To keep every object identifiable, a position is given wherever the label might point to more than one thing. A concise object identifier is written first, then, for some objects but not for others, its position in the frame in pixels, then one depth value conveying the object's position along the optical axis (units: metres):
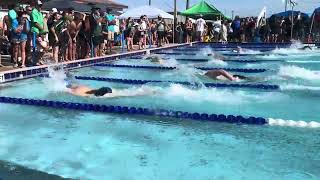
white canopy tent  14.82
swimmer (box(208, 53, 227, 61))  10.48
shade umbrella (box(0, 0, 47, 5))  11.35
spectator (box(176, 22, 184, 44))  16.10
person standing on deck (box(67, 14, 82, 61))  8.14
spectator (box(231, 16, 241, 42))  15.93
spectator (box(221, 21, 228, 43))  16.13
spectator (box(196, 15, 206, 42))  15.22
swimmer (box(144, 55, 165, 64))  9.59
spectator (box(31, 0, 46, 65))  7.22
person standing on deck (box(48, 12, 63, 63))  7.80
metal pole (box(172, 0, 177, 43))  15.95
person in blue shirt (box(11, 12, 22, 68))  6.93
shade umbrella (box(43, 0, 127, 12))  12.47
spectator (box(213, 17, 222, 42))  16.03
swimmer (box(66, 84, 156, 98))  5.56
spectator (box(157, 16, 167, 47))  14.05
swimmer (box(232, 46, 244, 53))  12.30
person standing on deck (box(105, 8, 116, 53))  10.15
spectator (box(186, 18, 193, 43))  16.13
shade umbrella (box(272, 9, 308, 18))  16.38
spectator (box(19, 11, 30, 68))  6.94
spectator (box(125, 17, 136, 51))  11.96
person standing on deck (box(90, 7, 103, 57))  8.74
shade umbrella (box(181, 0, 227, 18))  18.33
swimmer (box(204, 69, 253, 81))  6.69
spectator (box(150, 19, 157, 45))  13.68
